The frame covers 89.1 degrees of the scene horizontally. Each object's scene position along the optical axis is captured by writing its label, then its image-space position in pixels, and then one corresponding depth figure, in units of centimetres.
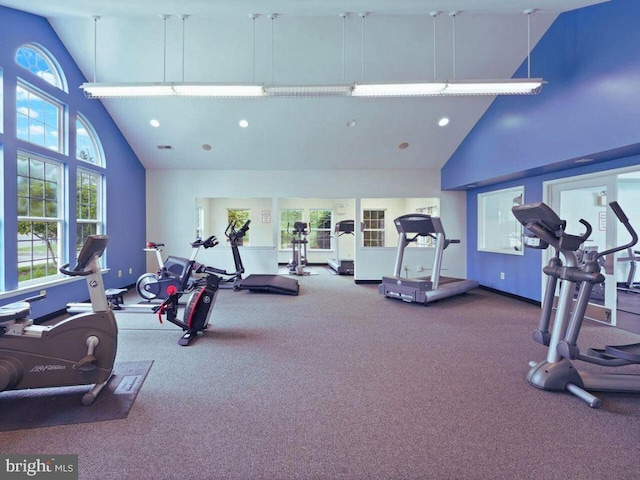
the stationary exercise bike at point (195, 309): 355
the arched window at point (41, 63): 393
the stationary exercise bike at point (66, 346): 220
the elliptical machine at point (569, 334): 241
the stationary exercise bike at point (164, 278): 501
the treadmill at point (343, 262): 861
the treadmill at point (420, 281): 521
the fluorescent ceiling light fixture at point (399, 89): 372
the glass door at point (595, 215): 416
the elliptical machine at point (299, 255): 866
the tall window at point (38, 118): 389
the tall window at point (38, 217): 395
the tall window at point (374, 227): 1029
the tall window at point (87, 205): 500
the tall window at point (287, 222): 1078
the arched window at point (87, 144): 497
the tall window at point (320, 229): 1079
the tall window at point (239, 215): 1062
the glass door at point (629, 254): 567
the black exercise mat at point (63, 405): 207
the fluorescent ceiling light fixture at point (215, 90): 374
